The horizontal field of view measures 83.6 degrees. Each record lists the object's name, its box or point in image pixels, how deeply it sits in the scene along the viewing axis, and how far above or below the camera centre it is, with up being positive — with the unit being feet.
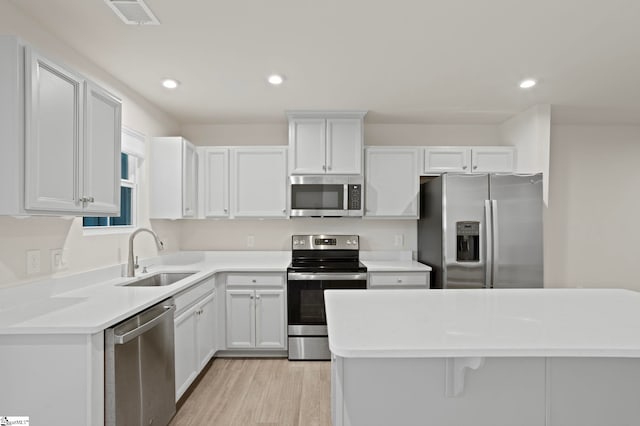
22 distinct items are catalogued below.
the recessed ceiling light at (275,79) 9.07 +3.51
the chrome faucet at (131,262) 8.81 -1.19
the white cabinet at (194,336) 8.14 -3.13
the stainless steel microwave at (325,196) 12.12 +0.65
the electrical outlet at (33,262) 6.50 -0.87
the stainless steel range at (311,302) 11.12 -2.72
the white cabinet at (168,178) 11.15 +1.16
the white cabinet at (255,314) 11.20 -3.11
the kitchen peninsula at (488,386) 4.40 -2.13
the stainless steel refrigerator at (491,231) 10.54 -0.47
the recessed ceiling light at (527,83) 9.46 +3.54
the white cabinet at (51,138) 4.96 +1.21
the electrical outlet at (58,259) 7.06 -0.90
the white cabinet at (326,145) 12.01 +2.36
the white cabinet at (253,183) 12.44 +1.11
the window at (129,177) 9.86 +1.10
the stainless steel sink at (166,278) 9.66 -1.74
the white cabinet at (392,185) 12.44 +1.05
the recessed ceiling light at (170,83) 9.42 +3.52
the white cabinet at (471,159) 12.57 +1.99
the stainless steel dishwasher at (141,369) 5.35 -2.61
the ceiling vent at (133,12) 5.95 +3.54
